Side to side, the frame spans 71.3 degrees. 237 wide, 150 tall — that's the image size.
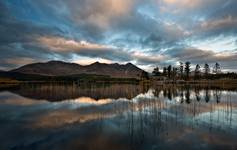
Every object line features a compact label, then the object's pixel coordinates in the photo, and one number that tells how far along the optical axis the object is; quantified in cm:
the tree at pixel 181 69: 13304
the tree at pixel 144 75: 13761
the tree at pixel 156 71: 15038
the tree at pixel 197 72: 12825
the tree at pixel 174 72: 13364
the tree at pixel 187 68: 12144
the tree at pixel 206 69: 12975
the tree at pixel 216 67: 12827
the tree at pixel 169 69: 13310
